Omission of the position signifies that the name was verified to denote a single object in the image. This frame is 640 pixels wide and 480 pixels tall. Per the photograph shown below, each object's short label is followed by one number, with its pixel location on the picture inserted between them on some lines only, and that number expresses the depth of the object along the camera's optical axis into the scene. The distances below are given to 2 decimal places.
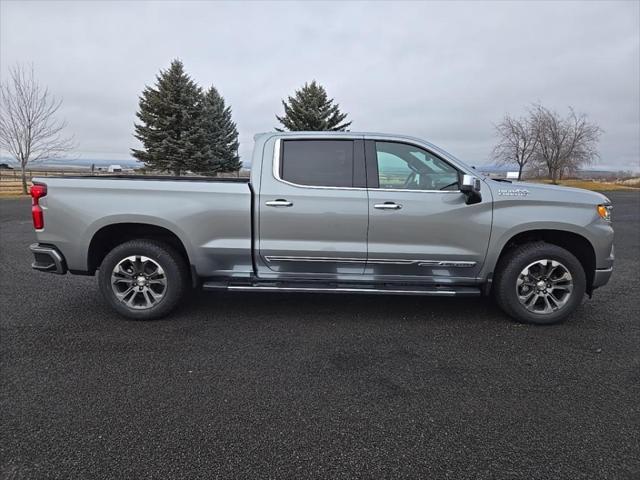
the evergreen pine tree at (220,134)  30.38
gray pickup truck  3.69
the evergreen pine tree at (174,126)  27.12
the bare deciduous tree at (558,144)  38.59
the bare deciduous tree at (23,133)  19.28
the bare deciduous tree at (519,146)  39.22
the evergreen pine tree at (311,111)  32.72
